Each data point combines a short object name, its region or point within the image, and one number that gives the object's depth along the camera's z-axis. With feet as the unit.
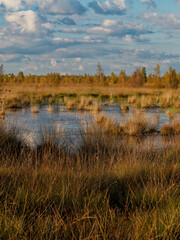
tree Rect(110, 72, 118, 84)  266.06
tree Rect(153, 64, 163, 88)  197.14
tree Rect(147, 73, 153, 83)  257.73
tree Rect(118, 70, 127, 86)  266.12
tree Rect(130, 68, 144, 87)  162.81
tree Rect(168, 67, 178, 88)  149.89
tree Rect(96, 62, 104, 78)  206.30
